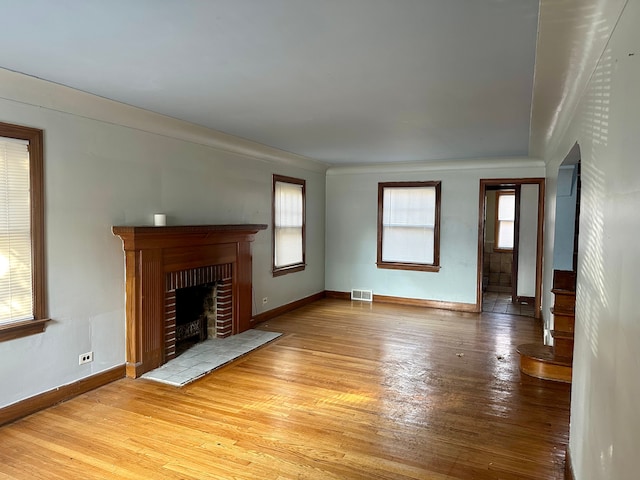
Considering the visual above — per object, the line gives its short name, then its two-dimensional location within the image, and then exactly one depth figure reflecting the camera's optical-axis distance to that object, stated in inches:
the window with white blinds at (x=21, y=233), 119.9
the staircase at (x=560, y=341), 155.0
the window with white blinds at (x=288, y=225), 255.3
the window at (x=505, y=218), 353.4
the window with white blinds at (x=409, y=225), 284.5
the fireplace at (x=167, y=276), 155.9
